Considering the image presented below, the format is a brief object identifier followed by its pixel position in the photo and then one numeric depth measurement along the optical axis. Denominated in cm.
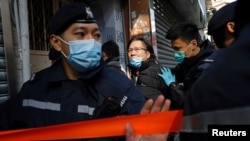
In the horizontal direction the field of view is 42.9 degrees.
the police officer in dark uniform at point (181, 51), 371
